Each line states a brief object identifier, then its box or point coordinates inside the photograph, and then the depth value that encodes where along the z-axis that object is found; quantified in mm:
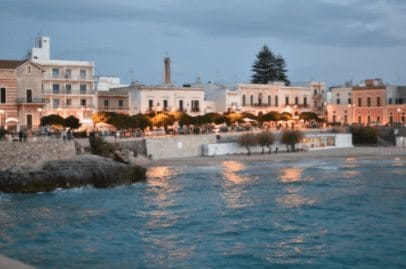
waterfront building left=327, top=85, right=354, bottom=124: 84000
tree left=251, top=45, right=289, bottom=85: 95500
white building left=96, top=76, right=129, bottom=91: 73688
